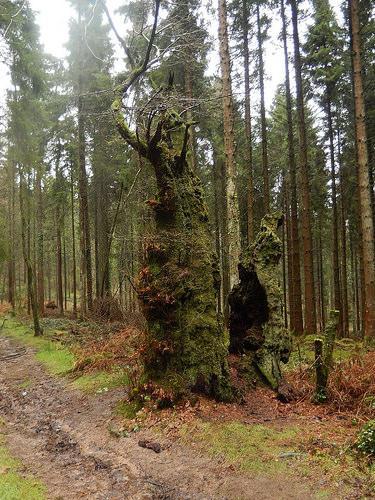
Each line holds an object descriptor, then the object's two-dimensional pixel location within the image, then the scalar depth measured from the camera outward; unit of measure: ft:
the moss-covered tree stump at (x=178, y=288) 23.35
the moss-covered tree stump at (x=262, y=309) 25.93
